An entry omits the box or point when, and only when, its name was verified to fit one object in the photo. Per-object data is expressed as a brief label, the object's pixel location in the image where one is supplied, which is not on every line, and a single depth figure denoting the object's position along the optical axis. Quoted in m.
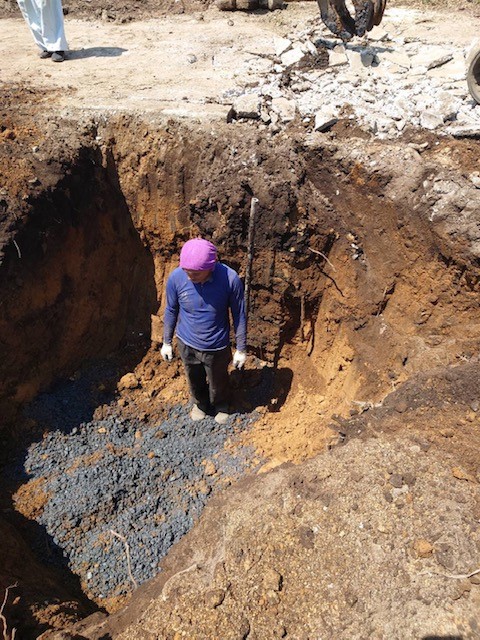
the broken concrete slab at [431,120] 4.86
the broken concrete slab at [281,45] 6.31
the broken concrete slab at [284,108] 5.07
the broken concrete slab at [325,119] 4.91
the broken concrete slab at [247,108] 5.05
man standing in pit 3.63
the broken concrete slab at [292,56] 6.01
